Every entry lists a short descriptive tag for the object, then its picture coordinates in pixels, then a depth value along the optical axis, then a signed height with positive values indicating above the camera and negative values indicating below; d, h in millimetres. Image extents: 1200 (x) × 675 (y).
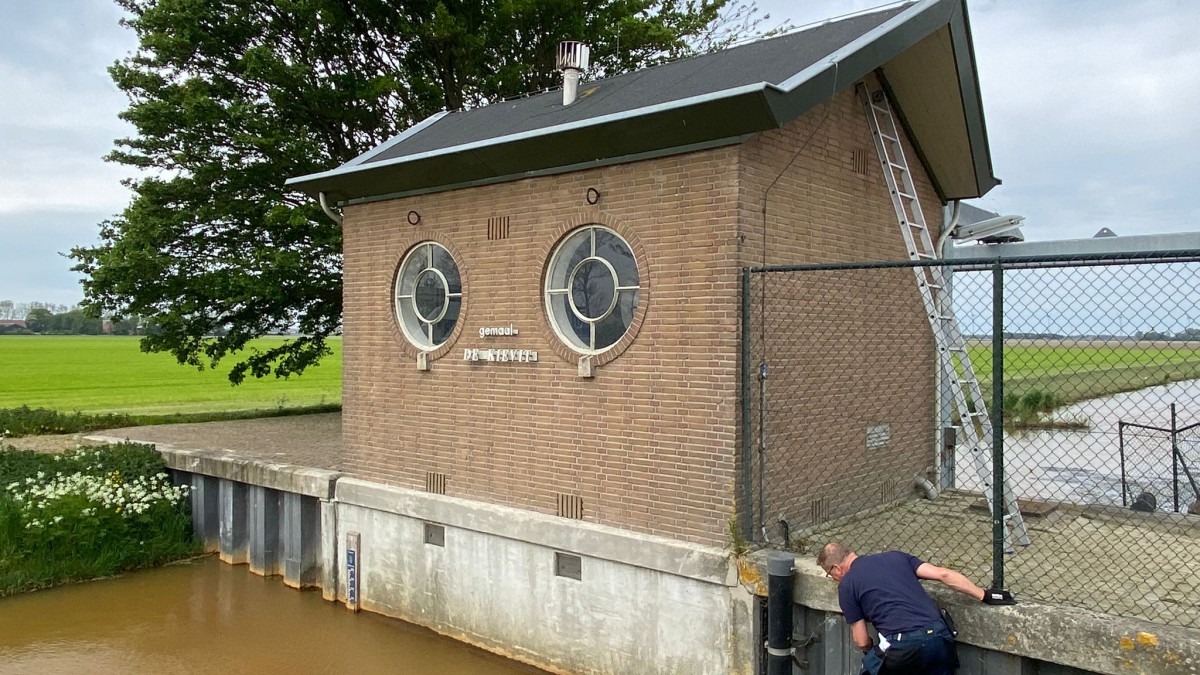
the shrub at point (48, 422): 17406 -2002
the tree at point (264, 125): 15945 +4057
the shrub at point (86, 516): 10438 -2455
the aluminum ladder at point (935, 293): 7168 +356
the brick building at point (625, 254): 6648 +700
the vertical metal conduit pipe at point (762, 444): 6715 -919
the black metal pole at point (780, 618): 5879 -2020
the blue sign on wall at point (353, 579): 9547 -2846
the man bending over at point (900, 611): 4898 -1671
